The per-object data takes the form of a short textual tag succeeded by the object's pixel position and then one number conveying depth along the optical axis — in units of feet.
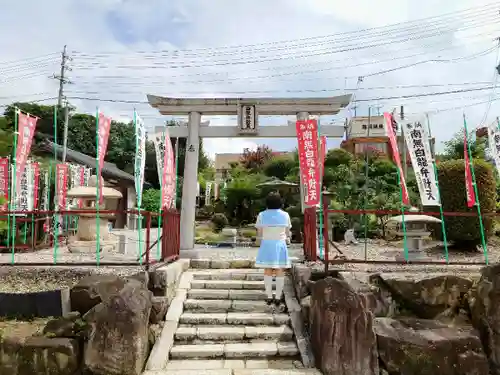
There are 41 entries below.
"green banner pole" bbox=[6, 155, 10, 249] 49.44
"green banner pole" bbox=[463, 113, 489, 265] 27.61
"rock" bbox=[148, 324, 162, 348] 17.79
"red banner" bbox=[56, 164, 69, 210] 51.70
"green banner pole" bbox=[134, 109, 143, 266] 23.27
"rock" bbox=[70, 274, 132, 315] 18.66
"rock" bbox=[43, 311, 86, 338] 16.52
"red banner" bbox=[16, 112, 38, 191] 32.12
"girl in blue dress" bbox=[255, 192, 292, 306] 20.48
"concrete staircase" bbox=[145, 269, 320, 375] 16.53
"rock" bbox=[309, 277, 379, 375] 15.58
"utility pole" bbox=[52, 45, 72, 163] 95.51
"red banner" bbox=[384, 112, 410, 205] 25.45
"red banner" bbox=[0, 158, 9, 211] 48.62
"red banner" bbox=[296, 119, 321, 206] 27.04
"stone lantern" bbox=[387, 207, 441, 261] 30.91
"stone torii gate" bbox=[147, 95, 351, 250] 31.53
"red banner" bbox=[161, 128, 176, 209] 27.02
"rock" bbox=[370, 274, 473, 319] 19.81
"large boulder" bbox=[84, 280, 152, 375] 15.37
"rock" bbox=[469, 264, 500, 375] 17.21
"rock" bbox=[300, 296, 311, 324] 19.18
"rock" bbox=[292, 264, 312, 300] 20.99
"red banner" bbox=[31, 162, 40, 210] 47.90
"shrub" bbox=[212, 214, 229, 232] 73.87
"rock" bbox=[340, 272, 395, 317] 17.85
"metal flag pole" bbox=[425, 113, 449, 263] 26.23
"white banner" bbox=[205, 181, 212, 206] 90.12
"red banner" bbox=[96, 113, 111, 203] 23.65
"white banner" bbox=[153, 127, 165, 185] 27.63
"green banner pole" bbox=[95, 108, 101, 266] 23.13
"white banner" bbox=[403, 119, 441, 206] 25.81
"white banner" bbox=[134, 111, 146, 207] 24.30
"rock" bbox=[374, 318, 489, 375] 15.93
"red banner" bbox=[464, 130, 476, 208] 31.82
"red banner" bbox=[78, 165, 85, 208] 62.85
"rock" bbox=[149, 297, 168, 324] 18.92
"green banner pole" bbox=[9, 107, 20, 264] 30.26
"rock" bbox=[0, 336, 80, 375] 15.60
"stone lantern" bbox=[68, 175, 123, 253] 38.27
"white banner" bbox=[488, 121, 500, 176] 27.90
